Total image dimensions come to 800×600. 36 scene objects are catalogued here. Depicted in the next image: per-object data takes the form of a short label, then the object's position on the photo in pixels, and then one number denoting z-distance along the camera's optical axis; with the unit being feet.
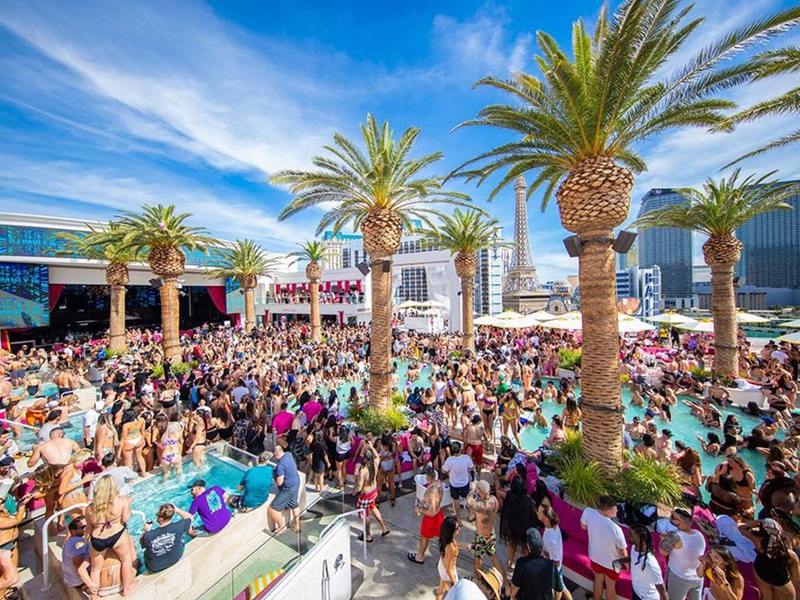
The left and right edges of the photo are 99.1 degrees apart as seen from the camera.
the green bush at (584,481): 18.66
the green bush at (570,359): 50.75
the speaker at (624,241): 21.83
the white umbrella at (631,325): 49.98
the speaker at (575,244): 22.29
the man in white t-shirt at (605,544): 13.79
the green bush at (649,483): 18.12
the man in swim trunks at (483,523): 14.26
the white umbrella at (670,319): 61.46
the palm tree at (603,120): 20.34
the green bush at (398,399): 38.06
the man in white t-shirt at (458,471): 19.67
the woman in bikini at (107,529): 12.82
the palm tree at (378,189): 35.12
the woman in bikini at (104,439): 23.57
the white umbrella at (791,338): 40.99
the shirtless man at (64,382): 41.16
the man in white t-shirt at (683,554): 13.03
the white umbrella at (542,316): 66.58
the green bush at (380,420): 31.53
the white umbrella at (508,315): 69.77
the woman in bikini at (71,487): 16.66
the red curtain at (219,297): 125.70
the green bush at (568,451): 22.07
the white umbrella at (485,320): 66.28
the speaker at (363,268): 39.79
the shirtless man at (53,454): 18.89
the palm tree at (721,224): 40.93
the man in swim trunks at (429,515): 16.37
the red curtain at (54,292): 87.81
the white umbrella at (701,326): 57.11
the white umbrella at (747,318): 53.57
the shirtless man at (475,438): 24.02
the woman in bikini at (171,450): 23.68
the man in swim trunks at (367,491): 18.70
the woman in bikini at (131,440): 23.22
